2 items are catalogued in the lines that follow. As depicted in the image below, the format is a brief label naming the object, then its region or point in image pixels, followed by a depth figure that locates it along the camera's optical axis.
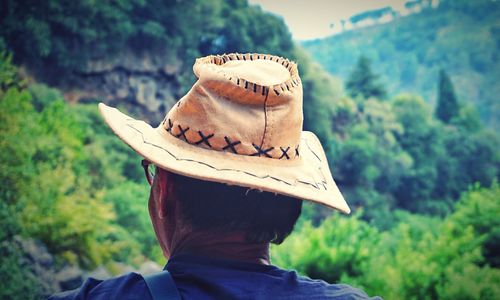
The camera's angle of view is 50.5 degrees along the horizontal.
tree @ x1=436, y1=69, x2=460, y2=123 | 42.38
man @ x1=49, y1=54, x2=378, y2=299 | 1.42
